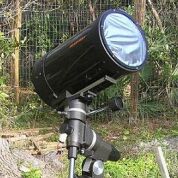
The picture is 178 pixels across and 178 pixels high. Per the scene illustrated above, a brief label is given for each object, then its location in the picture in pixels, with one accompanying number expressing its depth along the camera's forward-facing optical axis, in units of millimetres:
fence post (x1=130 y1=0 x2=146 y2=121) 7613
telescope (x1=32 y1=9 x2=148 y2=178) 2006
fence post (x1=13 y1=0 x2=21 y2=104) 8055
